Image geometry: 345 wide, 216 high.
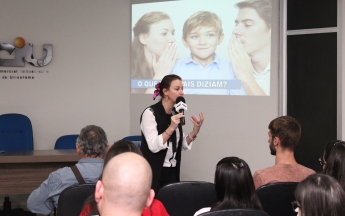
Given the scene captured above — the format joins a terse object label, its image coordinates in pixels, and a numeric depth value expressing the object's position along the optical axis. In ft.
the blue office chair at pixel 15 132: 19.21
